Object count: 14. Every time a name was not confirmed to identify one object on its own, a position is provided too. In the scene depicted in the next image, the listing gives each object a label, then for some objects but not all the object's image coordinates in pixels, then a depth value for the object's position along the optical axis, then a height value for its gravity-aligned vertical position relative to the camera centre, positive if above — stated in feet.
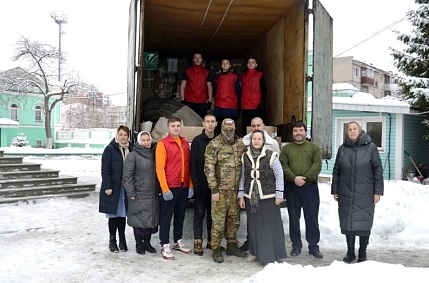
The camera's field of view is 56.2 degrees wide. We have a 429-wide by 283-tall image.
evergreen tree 37.40 +8.13
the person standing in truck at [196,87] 22.98 +2.84
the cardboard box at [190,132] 18.08 +0.20
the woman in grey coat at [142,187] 14.90 -1.91
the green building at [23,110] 101.14 +6.83
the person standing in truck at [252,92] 21.20 +2.40
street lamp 150.51 +43.74
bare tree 101.45 +15.84
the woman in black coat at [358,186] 14.39 -1.71
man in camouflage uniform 14.48 -1.41
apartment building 136.77 +22.97
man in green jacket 15.25 -1.76
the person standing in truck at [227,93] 21.63 +2.36
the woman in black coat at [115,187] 15.19 -1.95
